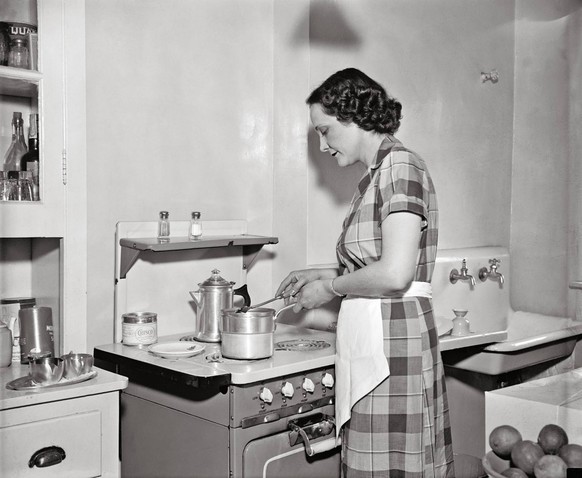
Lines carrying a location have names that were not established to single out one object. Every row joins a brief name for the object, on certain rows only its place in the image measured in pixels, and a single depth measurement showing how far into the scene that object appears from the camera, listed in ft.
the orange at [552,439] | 3.52
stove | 7.08
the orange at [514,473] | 3.24
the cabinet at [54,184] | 7.45
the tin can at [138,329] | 8.34
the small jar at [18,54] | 7.29
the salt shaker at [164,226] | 8.93
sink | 10.36
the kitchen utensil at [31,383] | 6.44
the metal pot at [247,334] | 7.58
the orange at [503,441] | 3.52
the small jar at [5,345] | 7.19
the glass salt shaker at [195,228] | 9.06
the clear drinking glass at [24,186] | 7.41
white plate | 7.79
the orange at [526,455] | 3.36
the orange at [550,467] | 3.24
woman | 6.35
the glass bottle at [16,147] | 7.63
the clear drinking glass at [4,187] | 7.24
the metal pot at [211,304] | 8.69
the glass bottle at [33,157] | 7.53
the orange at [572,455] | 3.32
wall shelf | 8.29
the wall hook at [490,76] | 13.17
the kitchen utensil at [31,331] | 7.53
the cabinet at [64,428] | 6.11
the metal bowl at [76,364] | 6.79
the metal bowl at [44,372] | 6.57
